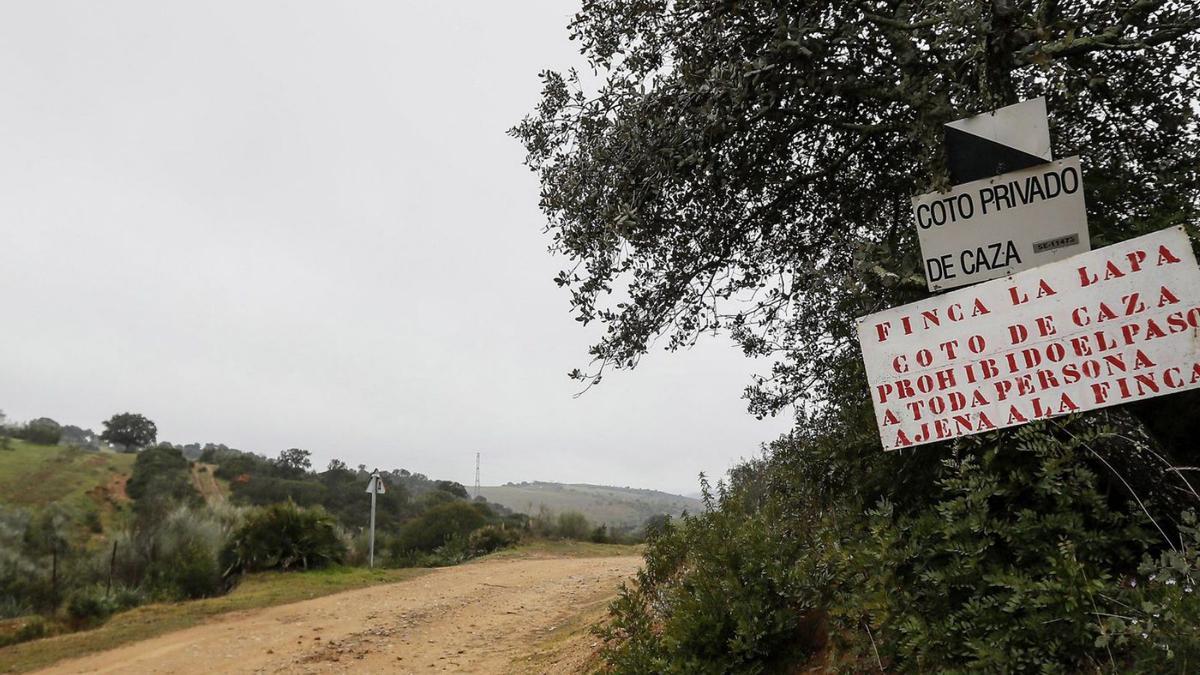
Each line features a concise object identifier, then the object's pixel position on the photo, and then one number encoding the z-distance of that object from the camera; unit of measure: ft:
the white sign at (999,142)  11.82
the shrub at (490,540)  70.54
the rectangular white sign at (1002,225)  11.62
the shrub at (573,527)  87.35
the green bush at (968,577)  8.30
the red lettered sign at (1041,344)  10.05
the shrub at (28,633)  31.78
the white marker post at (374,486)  55.88
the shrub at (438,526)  84.07
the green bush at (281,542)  48.85
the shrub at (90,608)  36.45
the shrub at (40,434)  170.26
